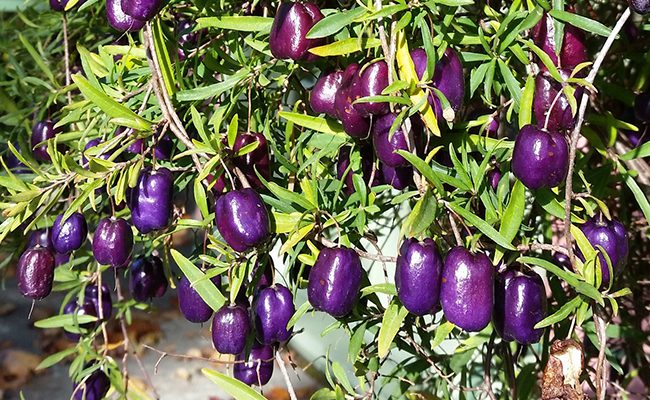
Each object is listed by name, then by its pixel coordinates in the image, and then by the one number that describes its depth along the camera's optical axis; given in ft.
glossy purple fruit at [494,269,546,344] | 0.86
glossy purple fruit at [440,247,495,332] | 0.80
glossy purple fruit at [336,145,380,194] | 0.99
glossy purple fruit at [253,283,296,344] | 0.97
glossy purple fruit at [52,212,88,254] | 1.03
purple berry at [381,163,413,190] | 0.90
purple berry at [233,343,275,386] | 1.08
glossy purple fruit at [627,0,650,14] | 0.78
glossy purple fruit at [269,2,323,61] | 0.88
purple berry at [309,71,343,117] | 0.92
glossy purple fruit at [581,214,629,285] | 0.89
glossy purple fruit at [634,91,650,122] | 1.14
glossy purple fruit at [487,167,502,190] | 0.95
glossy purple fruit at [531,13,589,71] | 0.88
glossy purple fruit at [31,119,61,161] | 1.32
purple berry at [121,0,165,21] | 0.87
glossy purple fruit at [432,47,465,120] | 0.85
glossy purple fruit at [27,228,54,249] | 1.27
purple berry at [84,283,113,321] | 1.39
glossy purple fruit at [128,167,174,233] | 0.93
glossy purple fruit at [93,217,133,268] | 1.00
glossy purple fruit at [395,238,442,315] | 0.81
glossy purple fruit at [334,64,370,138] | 0.86
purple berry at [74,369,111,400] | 1.32
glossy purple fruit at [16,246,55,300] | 1.09
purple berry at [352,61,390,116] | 0.83
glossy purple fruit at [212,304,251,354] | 0.96
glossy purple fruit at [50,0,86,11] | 1.16
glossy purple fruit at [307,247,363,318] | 0.88
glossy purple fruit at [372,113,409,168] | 0.82
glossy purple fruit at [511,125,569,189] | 0.80
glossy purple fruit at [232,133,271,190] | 0.98
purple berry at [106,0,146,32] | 0.91
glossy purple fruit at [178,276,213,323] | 1.01
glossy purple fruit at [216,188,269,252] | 0.87
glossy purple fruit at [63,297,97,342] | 1.42
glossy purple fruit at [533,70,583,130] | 0.83
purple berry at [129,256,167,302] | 1.27
